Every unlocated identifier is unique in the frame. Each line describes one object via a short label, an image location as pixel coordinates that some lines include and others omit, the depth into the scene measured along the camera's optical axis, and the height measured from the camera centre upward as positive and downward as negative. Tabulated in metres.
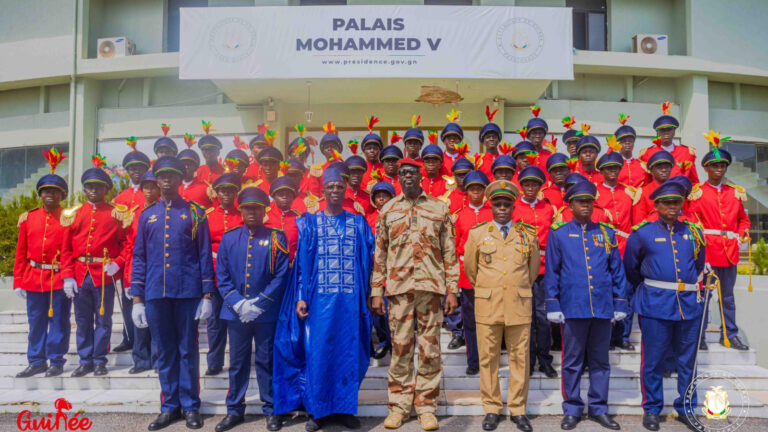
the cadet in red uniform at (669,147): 7.15 +1.31
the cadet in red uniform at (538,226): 5.37 +0.08
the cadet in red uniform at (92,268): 5.71 -0.40
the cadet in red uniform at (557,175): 6.35 +0.76
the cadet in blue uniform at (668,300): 4.51 -0.63
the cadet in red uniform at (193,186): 6.51 +0.65
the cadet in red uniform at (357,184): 6.57 +0.68
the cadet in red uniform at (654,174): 6.33 +0.76
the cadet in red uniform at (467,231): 5.44 +0.02
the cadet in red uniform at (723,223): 6.21 +0.12
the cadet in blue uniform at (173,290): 4.54 -0.52
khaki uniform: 4.47 -0.70
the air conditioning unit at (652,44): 12.80 +4.96
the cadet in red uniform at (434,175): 6.59 +0.82
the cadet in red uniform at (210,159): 7.22 +1.12
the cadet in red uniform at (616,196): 6.26 +0.48
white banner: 9.49 +3.76
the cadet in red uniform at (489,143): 7.28 +1.35
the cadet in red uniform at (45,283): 5.77 -0.58
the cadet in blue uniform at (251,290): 4.52 -0.53
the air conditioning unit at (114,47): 12.98 +5.00
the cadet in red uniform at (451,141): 7.34 +1.40
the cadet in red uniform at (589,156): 6.90 +1.09
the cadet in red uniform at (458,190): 6.42 +0.58
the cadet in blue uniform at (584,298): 4.55 -0.62
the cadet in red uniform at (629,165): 7.10 +0.99
